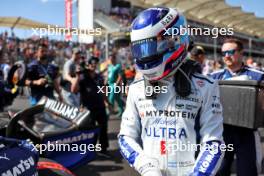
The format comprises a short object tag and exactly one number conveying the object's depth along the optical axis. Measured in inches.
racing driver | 73.7
